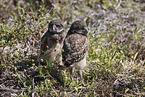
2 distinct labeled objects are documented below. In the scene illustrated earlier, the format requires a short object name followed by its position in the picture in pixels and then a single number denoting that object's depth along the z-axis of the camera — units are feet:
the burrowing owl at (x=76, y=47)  18.26
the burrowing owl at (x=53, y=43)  18.33
